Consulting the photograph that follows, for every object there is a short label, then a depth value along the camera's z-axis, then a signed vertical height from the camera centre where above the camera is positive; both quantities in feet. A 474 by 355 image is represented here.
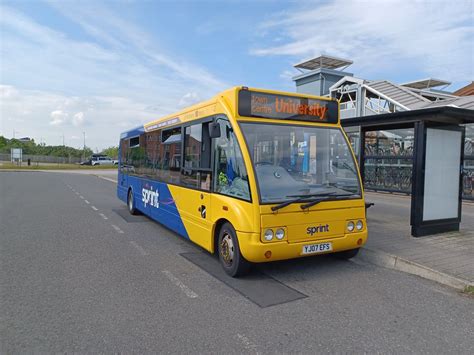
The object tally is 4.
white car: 210.81 -1.98
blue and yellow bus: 14.90 -0.91
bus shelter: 22.12 +0.05
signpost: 156.23 +0.96
